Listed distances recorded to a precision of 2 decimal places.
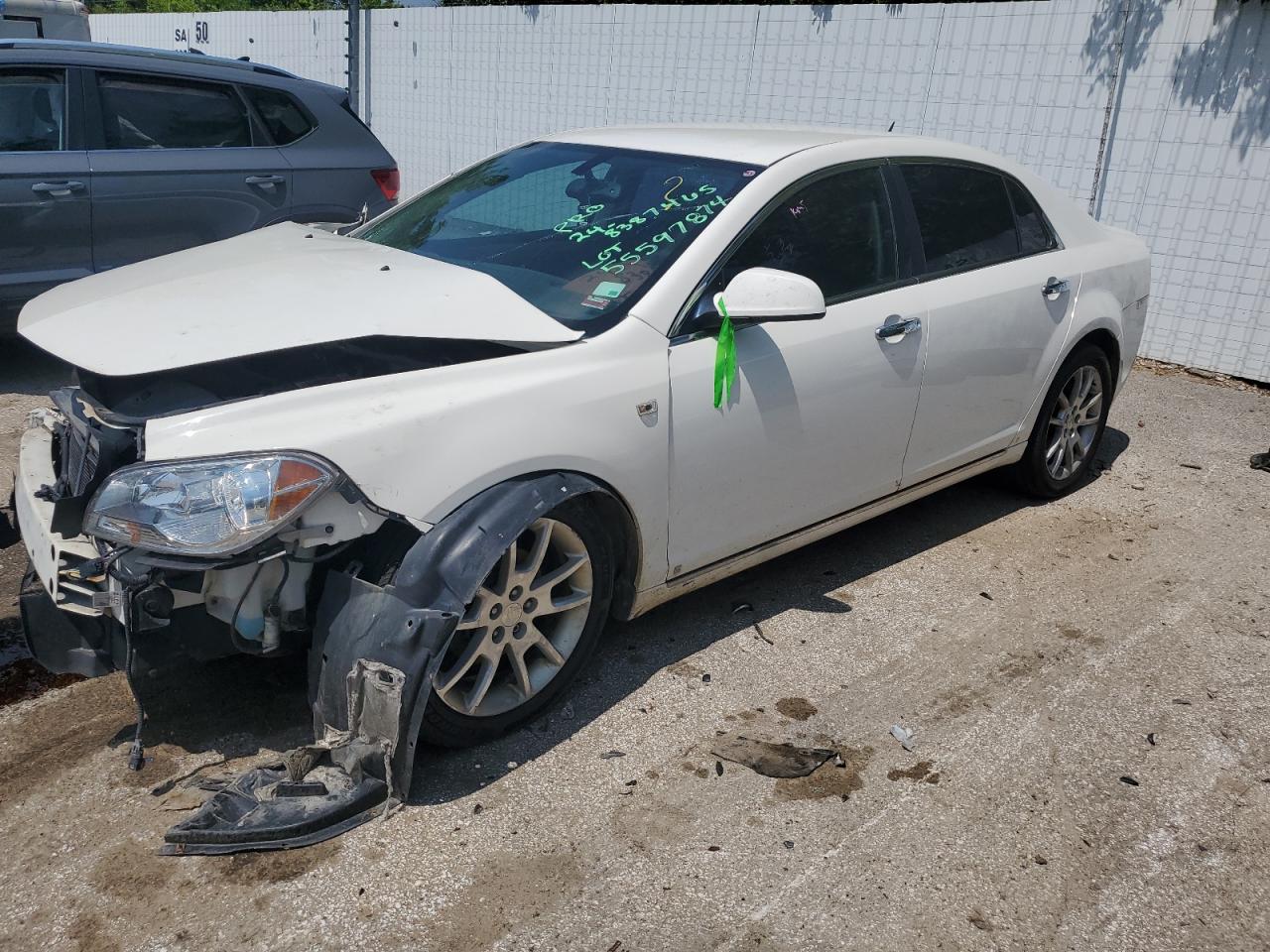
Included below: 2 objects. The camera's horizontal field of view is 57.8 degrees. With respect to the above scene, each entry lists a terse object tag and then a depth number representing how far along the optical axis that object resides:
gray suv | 6.16
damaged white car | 2.91
